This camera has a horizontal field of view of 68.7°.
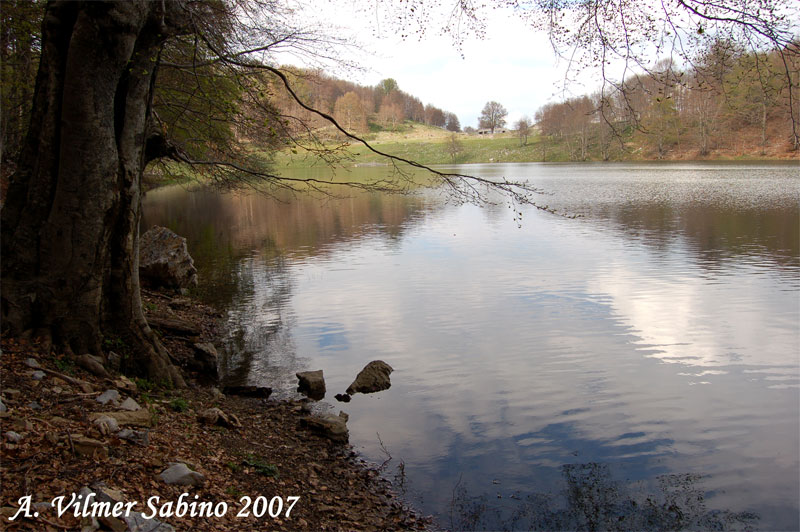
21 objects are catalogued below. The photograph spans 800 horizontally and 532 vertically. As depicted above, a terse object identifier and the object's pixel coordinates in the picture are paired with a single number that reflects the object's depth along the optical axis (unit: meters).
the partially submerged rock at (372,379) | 9.31
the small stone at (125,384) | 6.52
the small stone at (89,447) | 4.68
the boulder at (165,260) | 14.67
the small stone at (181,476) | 4.86
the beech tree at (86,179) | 6.39
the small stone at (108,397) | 5.86
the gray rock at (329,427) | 7.54
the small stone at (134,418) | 5.58
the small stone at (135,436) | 5.22
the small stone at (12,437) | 4.45
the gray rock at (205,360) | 9.45
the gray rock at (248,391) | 9.02
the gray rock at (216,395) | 8.18
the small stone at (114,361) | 7.14
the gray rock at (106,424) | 5.14
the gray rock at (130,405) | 5.93
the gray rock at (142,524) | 4.06
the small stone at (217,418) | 6.70
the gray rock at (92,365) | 6.63
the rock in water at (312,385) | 9.11
